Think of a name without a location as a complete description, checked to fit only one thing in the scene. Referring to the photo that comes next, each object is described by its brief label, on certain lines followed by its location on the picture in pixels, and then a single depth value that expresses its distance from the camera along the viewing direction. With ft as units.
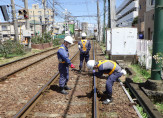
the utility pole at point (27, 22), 61.67
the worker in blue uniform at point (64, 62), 17.76
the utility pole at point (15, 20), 59.25
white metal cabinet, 35.60
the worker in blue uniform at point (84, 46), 27.22
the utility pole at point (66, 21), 135.20
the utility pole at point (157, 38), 15.53
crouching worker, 15.39
